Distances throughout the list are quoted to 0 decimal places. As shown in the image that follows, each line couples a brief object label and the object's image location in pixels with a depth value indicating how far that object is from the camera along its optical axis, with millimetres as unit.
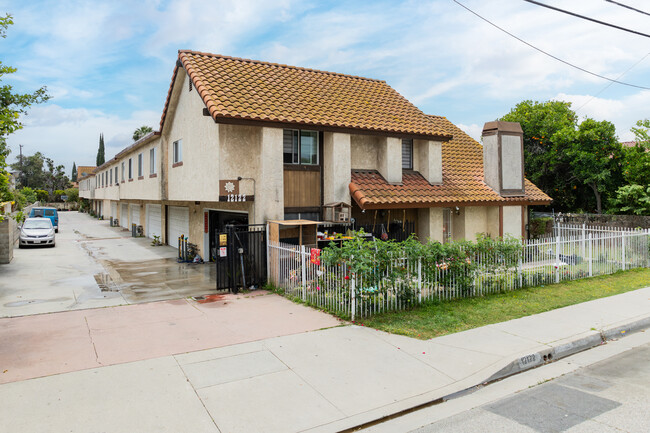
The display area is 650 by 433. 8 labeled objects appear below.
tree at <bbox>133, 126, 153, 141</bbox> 57812
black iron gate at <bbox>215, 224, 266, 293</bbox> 11078
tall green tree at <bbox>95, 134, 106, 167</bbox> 88062
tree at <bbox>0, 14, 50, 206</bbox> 10250
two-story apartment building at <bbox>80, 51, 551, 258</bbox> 12062
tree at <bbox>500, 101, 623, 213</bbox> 27578
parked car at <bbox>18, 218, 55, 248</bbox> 20750
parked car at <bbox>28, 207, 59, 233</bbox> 30402
